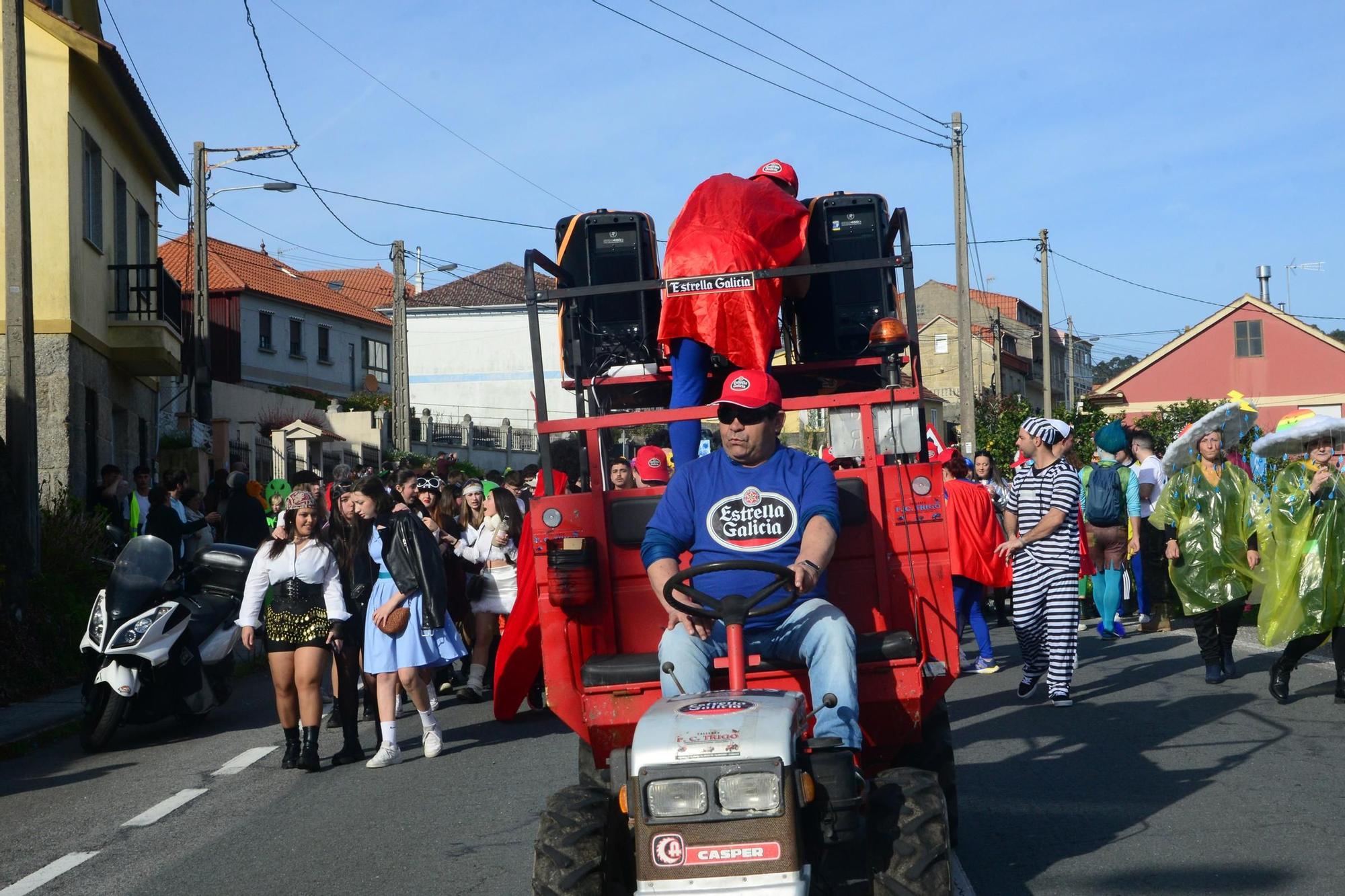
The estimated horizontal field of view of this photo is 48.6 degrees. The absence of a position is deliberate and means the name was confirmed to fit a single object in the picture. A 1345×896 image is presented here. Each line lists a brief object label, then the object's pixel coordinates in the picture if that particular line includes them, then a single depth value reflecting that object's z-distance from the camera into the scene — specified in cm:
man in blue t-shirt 543
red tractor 425
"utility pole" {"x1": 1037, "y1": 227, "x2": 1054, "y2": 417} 4572
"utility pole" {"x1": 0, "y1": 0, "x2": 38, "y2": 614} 1373
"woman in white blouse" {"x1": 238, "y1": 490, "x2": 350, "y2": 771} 897
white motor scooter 998
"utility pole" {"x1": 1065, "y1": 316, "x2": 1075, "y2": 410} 6009
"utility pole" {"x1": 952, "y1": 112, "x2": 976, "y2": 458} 3117
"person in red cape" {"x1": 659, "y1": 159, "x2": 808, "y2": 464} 737
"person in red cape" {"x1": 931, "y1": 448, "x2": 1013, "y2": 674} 1188
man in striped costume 974
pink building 6300
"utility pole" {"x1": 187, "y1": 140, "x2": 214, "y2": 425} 2622
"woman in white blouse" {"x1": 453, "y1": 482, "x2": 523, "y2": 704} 1188
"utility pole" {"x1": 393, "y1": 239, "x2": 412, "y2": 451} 3400
